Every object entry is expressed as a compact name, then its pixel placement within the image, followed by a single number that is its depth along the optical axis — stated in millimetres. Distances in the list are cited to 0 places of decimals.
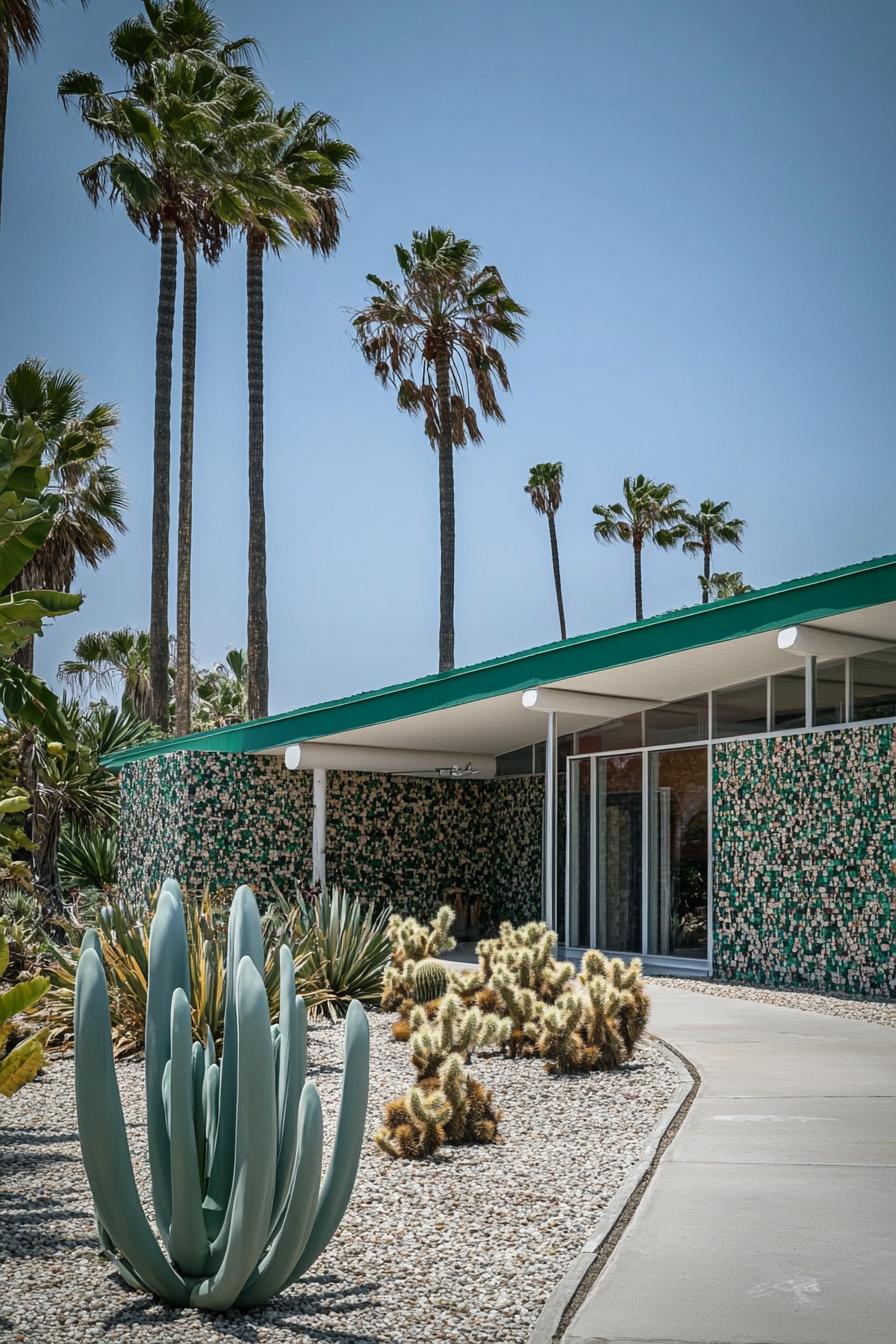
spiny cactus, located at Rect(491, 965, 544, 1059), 8688
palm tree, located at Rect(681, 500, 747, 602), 48219
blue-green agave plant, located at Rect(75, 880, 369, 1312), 3547
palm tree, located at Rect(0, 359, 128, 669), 20828
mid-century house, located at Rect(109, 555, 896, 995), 12008
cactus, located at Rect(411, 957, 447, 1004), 10320
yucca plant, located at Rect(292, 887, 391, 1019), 10766
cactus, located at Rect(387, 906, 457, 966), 10812
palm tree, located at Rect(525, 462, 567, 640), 48000
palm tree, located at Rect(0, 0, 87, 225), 14711
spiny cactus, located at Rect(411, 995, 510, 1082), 6973
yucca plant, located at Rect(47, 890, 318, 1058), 8312
